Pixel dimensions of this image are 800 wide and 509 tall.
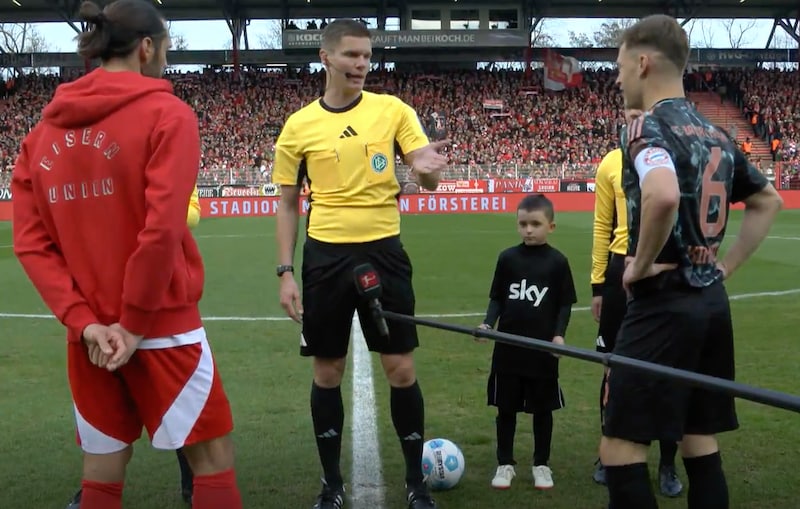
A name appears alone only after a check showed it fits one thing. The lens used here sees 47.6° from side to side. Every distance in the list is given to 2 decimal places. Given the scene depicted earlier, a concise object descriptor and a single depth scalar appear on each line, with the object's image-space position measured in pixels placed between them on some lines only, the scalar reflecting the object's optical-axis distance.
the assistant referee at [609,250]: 4.93
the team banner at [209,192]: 29.98
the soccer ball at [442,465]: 4.65
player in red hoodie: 2.79
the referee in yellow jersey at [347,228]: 4.39
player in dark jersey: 3.06
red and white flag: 47.06
